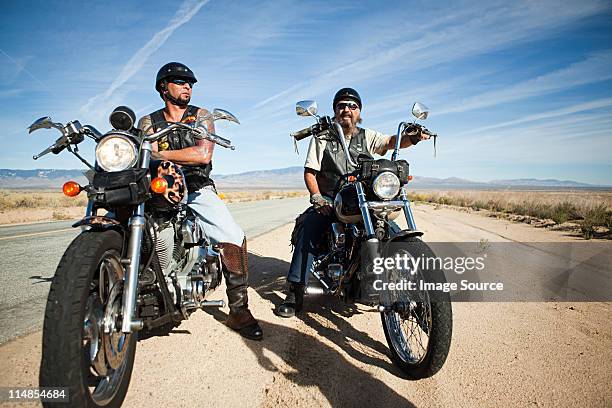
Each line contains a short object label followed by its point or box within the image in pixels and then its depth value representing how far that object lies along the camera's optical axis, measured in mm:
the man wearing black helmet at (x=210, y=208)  3078
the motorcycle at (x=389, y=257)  2203
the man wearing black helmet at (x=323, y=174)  3600
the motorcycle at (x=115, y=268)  1562
